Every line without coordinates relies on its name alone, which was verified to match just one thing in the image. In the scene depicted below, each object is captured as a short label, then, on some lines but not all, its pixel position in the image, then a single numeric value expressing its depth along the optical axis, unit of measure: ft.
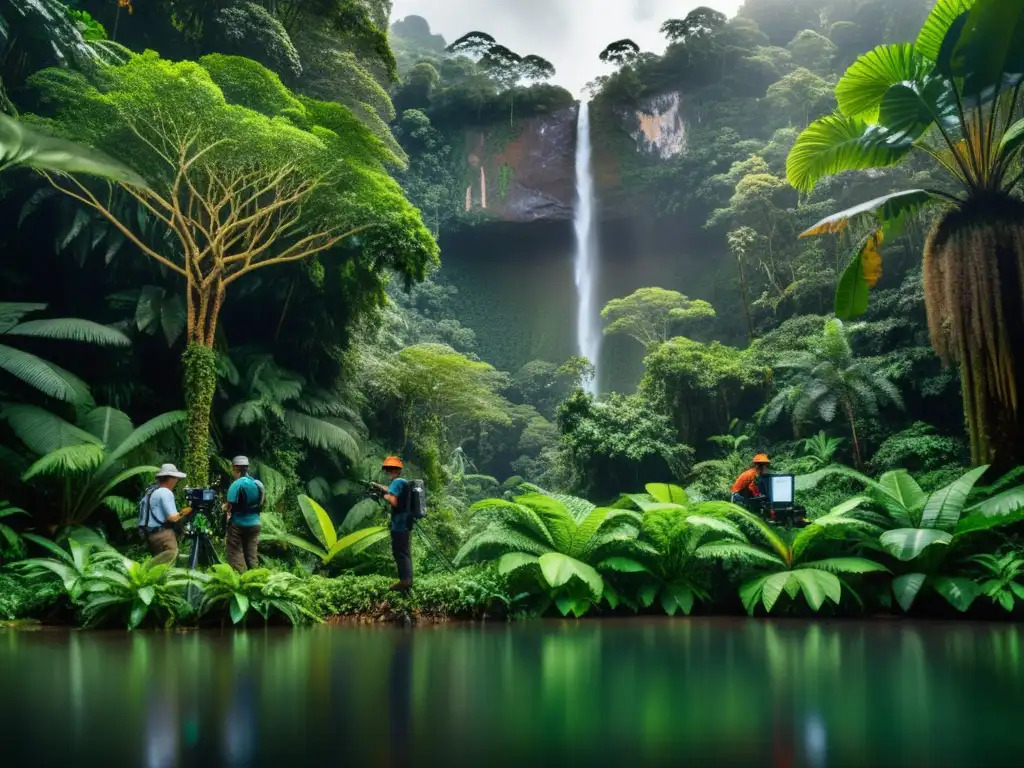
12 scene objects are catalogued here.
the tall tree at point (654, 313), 89.40
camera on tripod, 24.35
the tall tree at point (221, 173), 38.19
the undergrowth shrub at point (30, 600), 22.85
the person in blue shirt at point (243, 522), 25.46
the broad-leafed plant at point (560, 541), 24.34
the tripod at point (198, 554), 20.80
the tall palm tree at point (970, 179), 28.55
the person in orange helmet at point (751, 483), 28.45
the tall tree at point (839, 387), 57.72
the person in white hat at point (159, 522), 24.95
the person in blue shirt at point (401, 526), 24.67
